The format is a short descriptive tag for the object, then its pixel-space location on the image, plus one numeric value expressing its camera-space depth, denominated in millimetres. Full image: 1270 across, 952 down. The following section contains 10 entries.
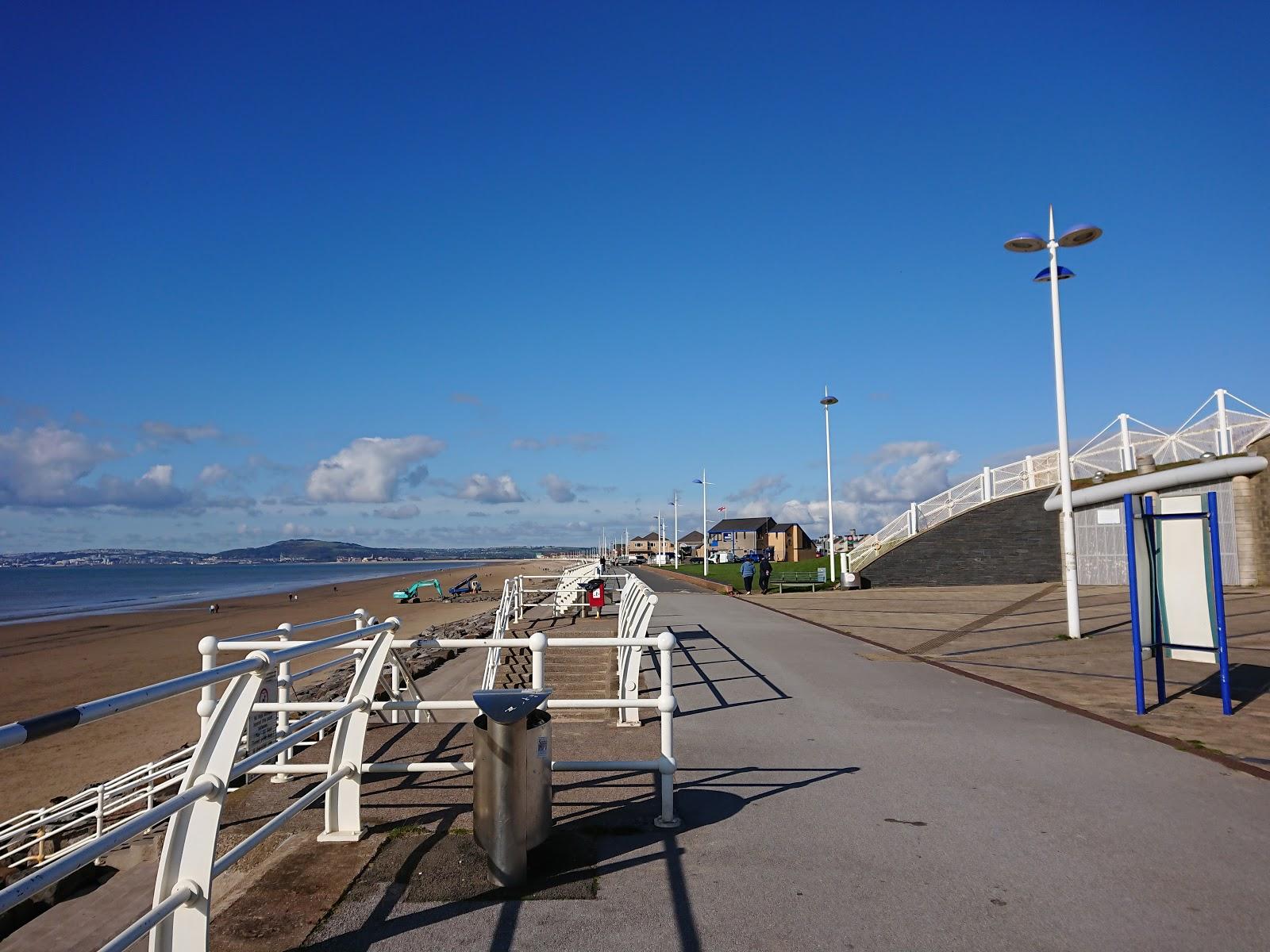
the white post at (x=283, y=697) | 5531
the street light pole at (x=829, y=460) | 35750
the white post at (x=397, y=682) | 7336
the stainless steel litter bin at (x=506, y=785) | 4020
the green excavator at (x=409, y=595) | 48562
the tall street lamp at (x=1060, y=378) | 14039
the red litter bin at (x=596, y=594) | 16208
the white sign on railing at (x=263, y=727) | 5922
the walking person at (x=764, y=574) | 31625
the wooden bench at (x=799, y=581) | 33062
